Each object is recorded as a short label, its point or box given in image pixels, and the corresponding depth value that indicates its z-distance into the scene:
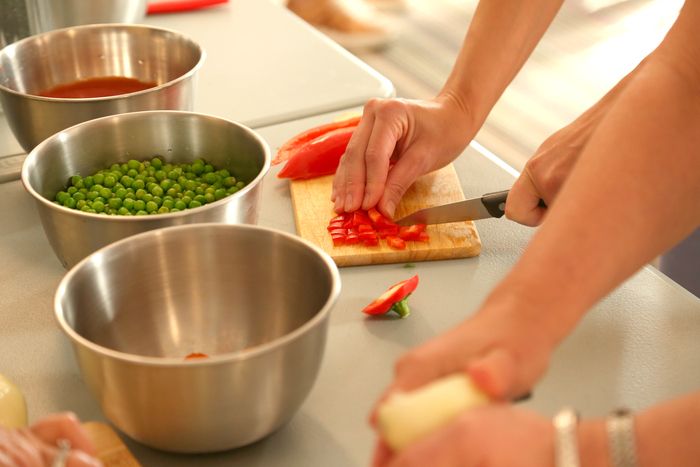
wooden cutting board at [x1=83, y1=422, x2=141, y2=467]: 1.29
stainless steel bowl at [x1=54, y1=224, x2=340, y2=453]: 1.26
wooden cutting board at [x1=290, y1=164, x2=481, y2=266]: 1.54
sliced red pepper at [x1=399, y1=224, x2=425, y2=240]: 1.56
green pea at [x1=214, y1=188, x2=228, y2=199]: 1.53
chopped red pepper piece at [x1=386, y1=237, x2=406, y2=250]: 1.55
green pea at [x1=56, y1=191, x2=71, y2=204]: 1.51
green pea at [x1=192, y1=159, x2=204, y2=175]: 1.57
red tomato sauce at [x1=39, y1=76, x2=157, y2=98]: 1.70
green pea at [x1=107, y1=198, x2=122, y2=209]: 1.51
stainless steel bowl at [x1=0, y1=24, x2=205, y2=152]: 1.59
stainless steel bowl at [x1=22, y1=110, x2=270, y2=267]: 1.45
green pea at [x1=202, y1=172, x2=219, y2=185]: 1.55
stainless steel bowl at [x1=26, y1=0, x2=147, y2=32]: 1.78
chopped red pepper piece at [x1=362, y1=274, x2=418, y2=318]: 1.46
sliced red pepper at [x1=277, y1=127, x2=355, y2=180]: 1.65
